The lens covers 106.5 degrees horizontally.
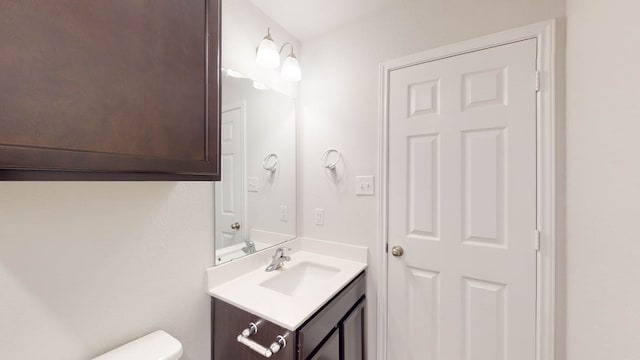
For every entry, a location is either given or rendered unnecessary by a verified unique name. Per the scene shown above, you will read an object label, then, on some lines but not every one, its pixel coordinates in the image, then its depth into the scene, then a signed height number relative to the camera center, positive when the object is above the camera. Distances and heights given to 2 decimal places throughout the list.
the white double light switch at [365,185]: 1.52 -0.03
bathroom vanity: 0.94 -0.59
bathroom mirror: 1.27 +0.06
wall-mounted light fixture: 1.37 +0.72
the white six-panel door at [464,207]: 1.14 -0.14
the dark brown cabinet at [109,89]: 0.47 +0.22
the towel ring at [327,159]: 1.64 +0.15
